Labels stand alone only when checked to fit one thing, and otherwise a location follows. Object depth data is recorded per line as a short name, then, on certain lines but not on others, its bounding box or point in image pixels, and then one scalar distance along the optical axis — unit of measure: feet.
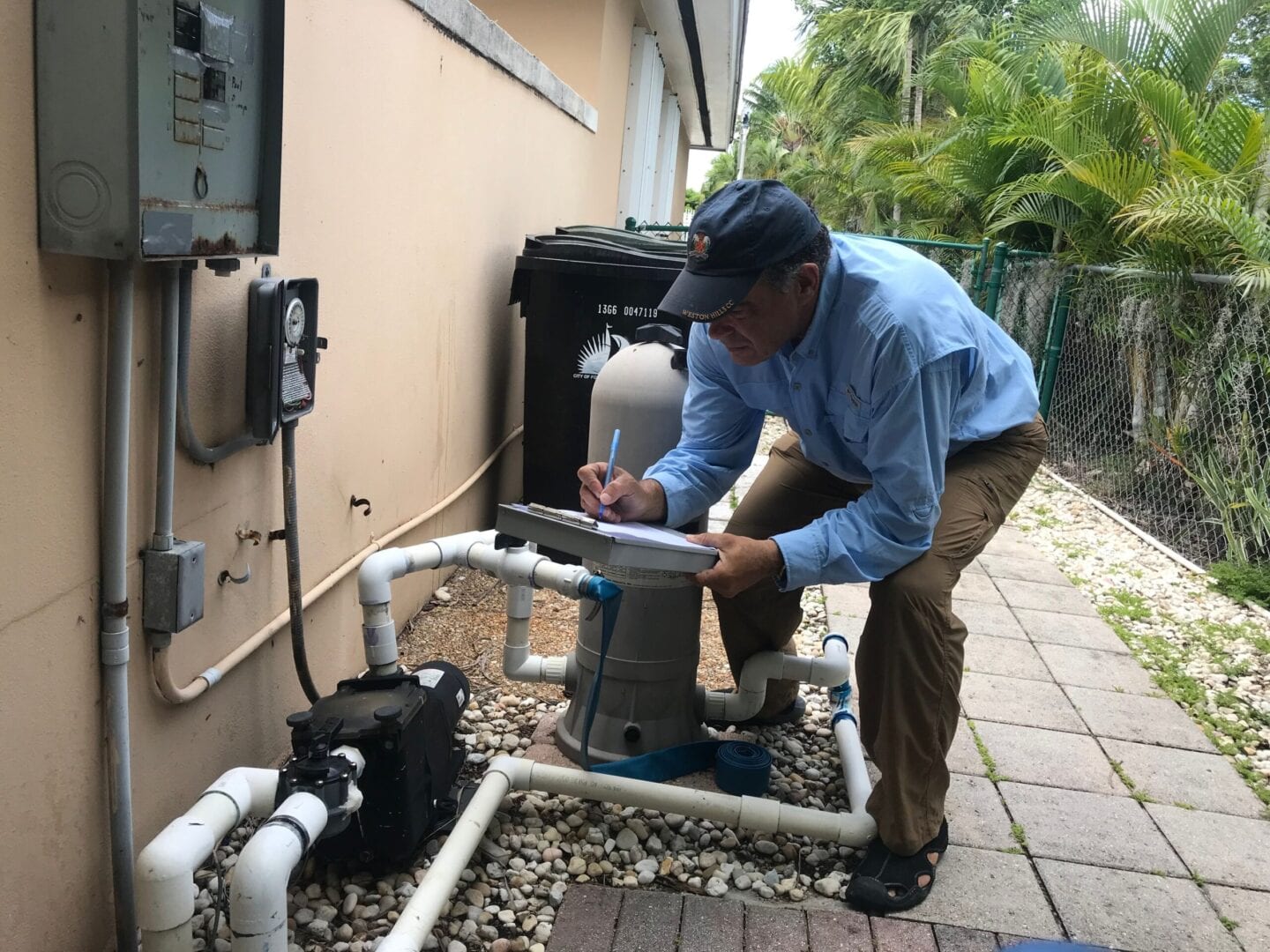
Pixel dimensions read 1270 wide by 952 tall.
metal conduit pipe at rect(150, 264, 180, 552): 6.27
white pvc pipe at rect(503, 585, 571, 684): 9.57
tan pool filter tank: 9.37
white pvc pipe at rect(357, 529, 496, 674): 8.48
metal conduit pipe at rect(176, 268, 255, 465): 6.42
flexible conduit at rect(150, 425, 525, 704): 6.77
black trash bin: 14.35
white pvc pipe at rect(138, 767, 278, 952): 5.67
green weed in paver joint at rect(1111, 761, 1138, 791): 10.41
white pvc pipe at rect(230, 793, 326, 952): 5.73
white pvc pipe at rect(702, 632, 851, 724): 9.82
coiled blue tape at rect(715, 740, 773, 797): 9.19
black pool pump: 6.74
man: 7.66
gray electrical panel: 5.17
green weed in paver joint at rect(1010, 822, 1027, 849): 9.14
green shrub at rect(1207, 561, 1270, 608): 16.76
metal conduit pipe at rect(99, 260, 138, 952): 5.85
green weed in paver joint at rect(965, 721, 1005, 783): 10.33
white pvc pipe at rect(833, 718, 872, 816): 8.96
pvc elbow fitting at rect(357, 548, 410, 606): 8.48
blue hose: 8.14
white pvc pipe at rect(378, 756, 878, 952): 8.38
